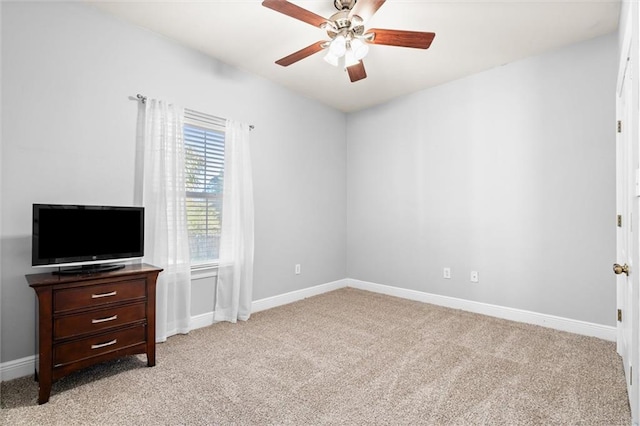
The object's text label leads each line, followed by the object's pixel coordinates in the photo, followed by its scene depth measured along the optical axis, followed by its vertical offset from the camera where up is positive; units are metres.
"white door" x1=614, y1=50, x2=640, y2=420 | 1.67 -0.09
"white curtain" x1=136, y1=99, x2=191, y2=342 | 2.74 +0.06
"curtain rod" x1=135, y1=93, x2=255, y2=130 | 2.74 +0.97
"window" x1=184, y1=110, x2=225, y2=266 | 3.12 +0.32
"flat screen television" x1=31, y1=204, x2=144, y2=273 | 2.05 -0.15
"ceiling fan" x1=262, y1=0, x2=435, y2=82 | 2.12 +1.29
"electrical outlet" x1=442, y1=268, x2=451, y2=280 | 3.84 -0.68
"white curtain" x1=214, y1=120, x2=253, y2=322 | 3.31 -0.20
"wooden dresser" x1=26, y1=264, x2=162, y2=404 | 1.89 -0.67
